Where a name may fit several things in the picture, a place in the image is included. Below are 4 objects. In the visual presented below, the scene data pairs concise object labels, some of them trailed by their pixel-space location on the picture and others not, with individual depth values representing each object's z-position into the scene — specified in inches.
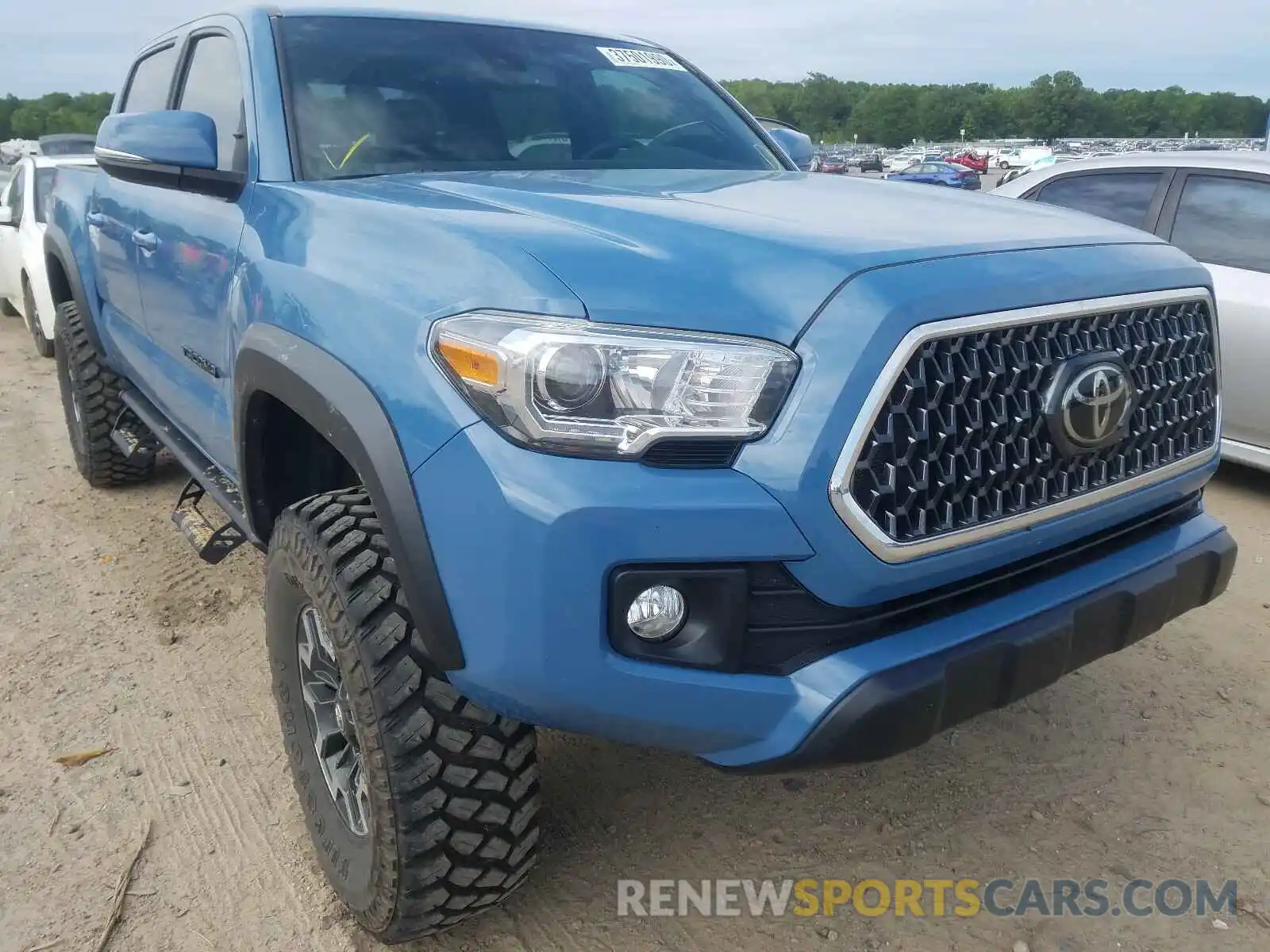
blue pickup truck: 62.8
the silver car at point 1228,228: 179.3
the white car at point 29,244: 282.0
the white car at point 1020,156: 1771.7
